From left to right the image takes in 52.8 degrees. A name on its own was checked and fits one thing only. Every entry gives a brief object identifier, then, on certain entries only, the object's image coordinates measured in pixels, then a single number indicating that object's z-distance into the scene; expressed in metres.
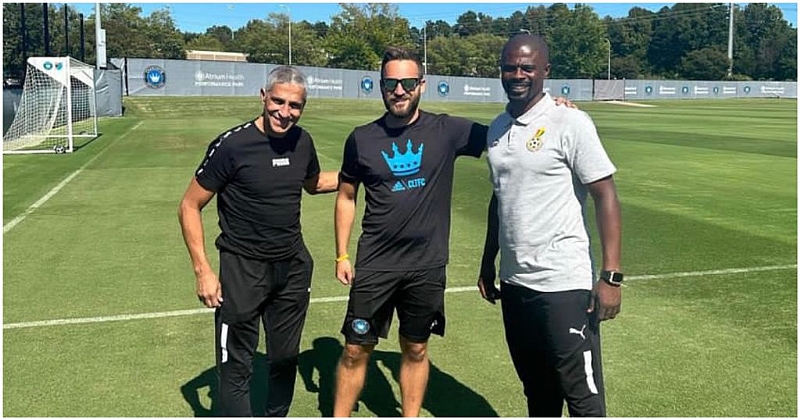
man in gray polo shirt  3.41
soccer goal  22.66
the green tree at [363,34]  83.75
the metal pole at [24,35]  28.62
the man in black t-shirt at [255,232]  3.88
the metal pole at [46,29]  27.36
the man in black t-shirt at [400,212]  3.90
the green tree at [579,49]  97.44
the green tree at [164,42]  90.50
